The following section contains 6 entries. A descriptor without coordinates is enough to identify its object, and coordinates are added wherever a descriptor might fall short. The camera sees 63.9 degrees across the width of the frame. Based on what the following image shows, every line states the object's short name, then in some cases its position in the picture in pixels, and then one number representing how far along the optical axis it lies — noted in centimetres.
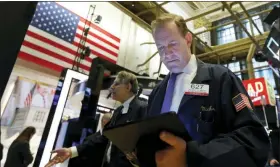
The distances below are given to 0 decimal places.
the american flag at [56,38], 430
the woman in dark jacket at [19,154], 340
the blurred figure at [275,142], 359
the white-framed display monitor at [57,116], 303
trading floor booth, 303
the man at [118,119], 171
